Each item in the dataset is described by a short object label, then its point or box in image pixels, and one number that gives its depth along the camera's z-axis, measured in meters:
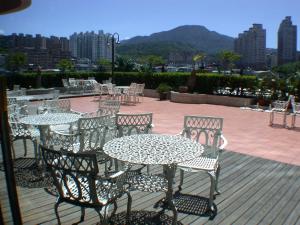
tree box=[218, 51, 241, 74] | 17.66
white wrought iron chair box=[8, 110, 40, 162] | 4.29
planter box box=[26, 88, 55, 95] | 12.86
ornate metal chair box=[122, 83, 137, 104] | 13.04
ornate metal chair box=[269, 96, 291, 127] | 8.44
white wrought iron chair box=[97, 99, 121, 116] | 5.42
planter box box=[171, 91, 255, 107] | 13.14
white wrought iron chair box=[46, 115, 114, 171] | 3.67
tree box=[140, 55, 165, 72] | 20.48
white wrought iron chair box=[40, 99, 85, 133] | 5.66
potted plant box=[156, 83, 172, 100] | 14.35
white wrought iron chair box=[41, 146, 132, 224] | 2.21
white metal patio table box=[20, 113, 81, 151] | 3.96
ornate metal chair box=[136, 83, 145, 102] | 13.10
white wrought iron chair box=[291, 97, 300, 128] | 8.31
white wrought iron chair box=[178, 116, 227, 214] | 3.22
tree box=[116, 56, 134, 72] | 21.36
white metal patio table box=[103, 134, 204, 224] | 2.58
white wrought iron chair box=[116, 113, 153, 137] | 3.92
